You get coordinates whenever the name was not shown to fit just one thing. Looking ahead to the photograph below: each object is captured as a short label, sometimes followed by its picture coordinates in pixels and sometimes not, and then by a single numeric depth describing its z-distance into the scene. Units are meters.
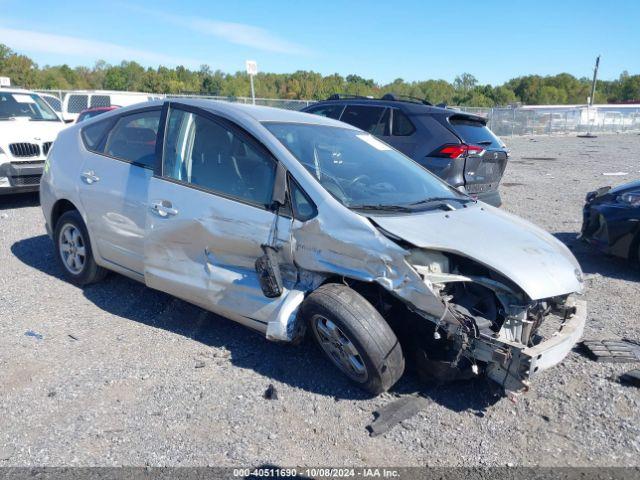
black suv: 7.07
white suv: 8.06
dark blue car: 5.59
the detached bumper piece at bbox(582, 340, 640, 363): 3.81
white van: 17.91
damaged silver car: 3.08
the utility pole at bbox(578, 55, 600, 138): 34.66
